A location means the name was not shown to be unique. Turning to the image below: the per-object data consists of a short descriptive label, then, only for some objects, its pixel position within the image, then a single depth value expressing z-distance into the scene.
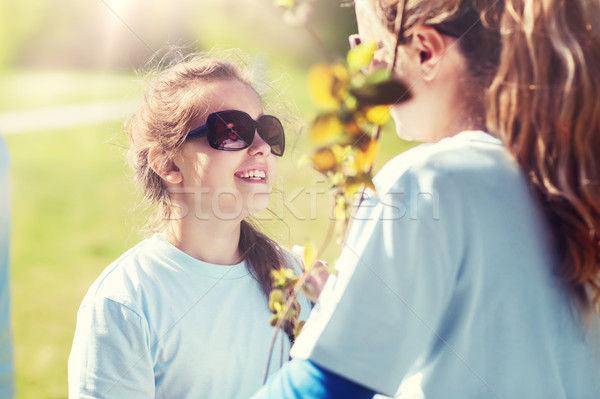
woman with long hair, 0.90
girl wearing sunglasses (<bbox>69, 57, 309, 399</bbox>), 1.49
